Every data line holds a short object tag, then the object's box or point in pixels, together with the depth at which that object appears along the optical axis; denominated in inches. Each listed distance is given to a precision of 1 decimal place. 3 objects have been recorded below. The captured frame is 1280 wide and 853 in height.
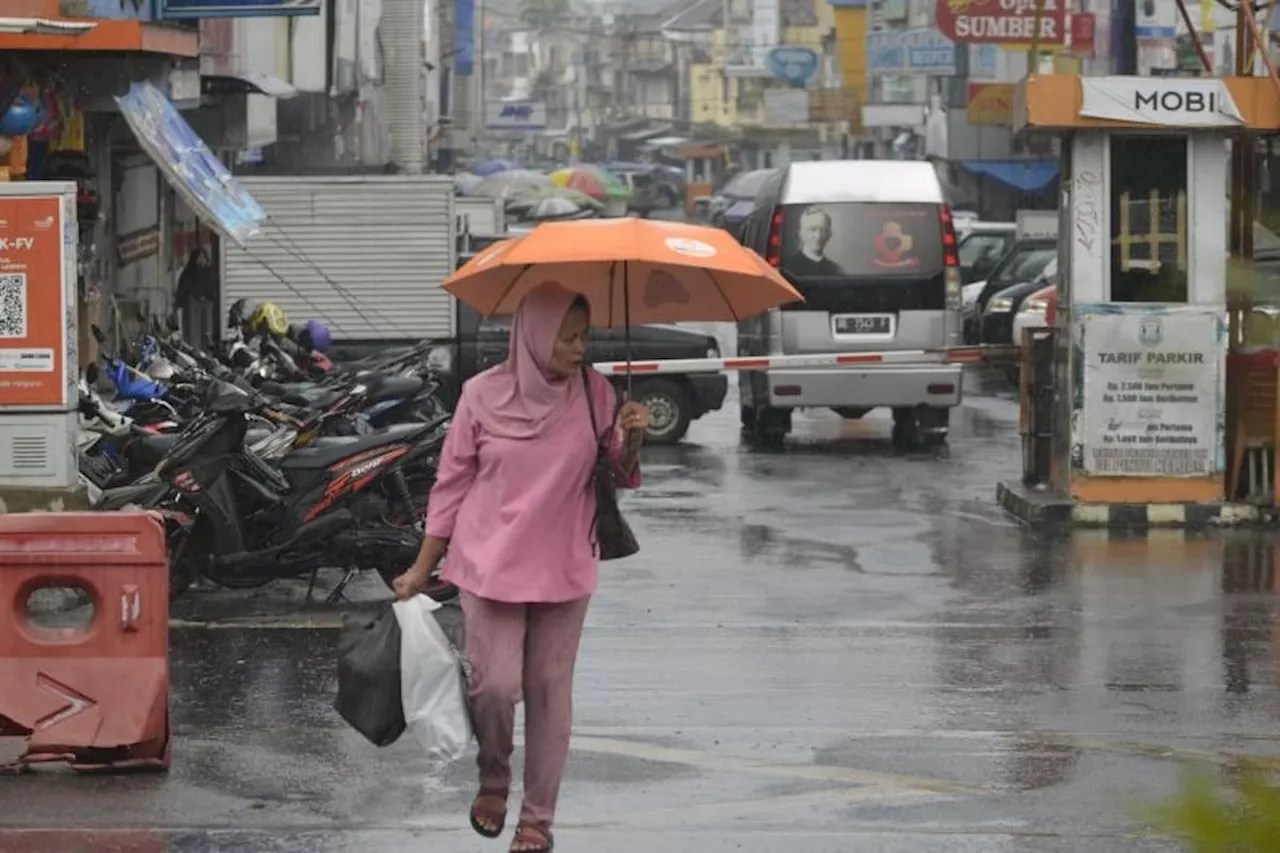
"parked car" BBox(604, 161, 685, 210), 3656.5
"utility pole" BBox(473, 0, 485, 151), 3740.2
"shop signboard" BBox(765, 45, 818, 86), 3531.0
